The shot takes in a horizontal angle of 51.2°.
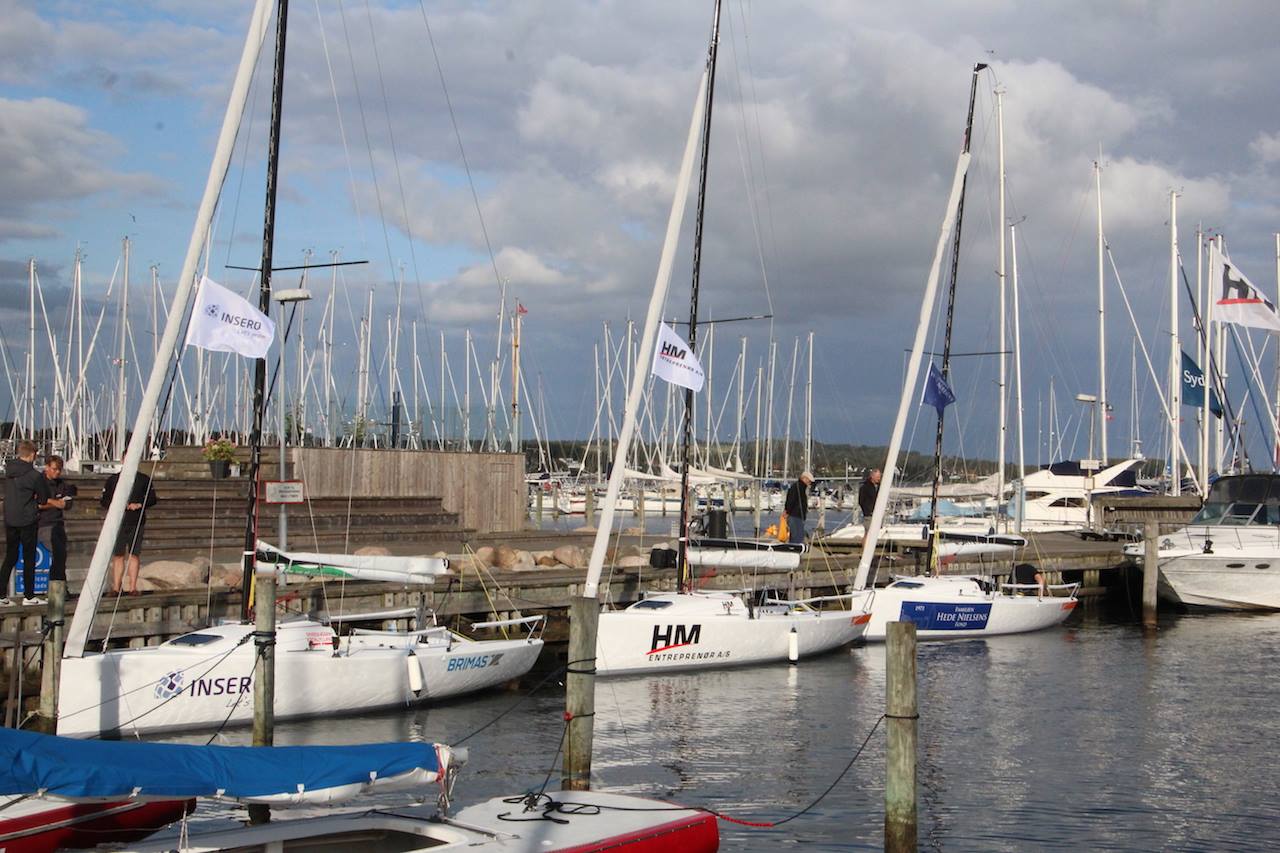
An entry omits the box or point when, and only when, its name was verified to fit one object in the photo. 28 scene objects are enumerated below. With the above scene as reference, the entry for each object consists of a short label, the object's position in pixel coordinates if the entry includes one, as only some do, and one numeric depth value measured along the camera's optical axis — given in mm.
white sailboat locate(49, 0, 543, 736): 15562
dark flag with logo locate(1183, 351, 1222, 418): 45875
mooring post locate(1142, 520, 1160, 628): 32281
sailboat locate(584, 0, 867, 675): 21906
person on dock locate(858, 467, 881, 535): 31297
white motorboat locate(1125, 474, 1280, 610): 33750
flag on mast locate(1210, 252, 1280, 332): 38625
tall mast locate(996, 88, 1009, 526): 42250
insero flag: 15695
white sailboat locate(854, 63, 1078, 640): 27266
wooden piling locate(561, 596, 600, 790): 13102
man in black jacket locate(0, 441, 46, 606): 17875
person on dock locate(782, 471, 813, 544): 29703
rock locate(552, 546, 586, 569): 27594
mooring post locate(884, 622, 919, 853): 11102
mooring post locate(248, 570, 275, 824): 13828
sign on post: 17875
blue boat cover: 9094
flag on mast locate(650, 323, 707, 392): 21375
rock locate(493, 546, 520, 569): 26375
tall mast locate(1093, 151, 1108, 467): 49594
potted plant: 29609
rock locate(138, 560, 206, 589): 20781
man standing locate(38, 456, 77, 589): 18203
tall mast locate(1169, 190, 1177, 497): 49625
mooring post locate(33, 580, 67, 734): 15344
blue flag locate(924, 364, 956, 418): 28891
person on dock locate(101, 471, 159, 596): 18734
